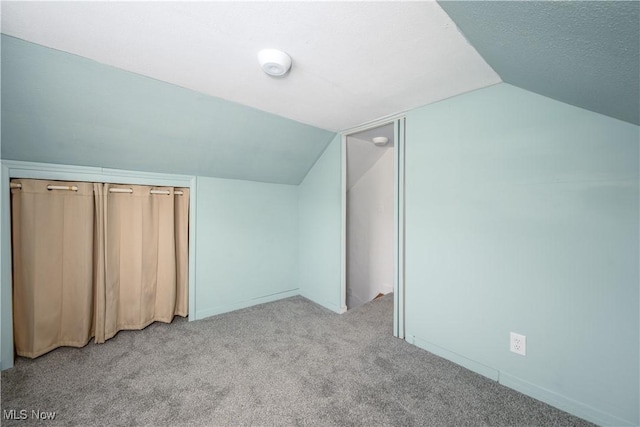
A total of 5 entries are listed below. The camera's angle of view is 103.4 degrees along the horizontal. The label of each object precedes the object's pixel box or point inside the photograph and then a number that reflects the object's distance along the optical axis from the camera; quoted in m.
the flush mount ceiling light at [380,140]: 2.78
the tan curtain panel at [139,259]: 2.17
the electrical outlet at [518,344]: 1.54
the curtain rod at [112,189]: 1.79
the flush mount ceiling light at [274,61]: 1.31
